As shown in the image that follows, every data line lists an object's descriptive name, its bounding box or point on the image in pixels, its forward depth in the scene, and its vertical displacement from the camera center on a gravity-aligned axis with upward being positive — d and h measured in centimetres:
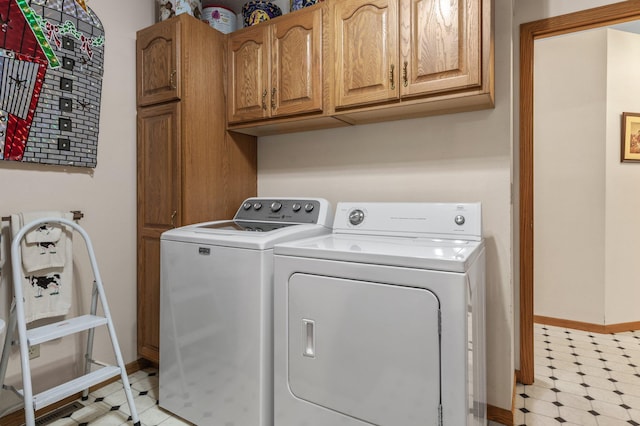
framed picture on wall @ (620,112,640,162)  305 +60
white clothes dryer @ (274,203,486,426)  114 -44
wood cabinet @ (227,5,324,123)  196 +82
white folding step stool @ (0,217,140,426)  146 -56
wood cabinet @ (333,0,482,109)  156 +76
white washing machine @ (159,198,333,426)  154 -52
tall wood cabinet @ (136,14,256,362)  206 +41
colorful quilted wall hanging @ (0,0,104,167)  171 +67
